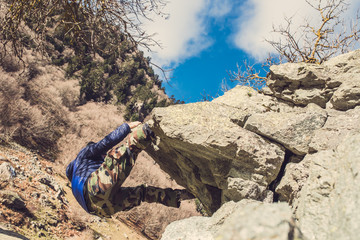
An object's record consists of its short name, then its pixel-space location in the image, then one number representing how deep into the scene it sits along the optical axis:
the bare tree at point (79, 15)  2.53
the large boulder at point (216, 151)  2.41
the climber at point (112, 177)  2.81
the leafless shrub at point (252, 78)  4.50
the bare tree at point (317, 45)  3.90
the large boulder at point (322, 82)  2.48
